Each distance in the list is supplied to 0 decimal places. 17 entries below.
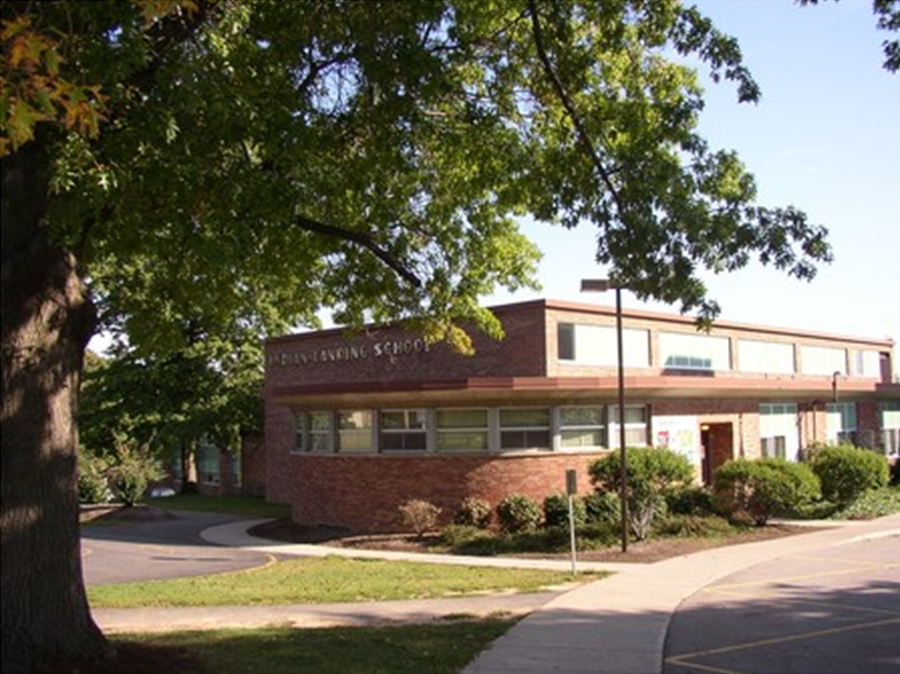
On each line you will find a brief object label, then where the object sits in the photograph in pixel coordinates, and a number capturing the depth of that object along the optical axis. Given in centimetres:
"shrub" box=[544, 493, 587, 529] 2327
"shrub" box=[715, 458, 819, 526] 2420
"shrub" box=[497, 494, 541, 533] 2344
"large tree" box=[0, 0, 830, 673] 798
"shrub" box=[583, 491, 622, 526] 2322
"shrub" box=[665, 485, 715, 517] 2459
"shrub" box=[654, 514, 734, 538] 2273
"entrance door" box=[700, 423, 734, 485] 3200
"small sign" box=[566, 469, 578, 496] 1741
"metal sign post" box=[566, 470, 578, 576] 1734
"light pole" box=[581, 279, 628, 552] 1981
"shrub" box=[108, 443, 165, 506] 3531
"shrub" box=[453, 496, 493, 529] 2386
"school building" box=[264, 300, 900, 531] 2452
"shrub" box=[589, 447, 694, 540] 2247
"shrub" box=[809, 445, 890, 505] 2766
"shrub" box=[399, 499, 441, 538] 2372
